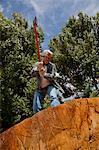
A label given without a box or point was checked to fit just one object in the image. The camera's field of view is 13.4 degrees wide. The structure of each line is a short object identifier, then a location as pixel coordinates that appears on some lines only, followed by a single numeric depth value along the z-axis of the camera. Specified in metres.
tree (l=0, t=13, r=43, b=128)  18.12
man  8.14
